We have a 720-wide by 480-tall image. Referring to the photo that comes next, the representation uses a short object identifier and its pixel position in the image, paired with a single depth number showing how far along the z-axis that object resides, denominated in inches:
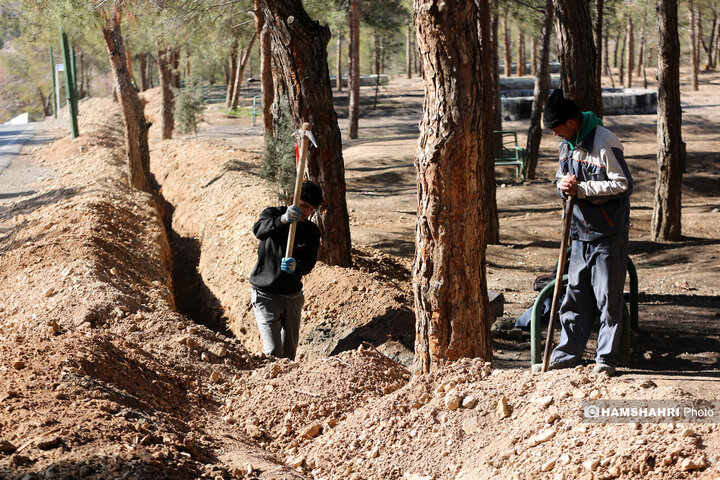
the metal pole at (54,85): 1509.1
